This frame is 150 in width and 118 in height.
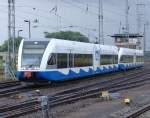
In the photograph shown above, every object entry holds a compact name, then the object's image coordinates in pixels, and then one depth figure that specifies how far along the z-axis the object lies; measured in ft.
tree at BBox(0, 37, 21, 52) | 437.99
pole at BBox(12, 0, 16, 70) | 130.97
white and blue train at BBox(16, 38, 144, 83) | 97.40
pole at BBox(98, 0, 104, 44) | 196.81
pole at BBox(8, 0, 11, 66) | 128.70
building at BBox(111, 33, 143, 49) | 421.83
